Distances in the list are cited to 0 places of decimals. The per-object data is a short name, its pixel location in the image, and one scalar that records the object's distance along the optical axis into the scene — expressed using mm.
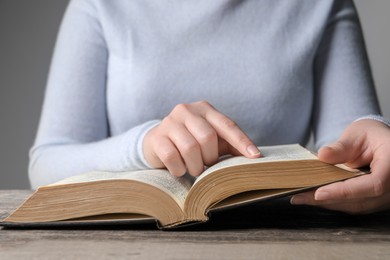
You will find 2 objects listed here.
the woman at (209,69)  1314
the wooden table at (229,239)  607
